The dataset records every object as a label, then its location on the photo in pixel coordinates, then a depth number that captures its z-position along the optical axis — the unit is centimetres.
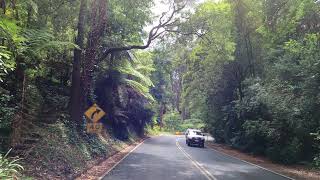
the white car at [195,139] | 2299
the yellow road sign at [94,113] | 1153
